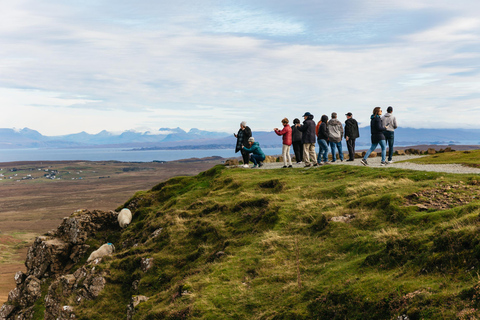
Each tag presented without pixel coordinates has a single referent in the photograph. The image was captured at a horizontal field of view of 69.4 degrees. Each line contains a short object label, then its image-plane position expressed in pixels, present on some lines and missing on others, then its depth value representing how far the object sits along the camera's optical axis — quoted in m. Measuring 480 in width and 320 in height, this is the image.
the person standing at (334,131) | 25.67
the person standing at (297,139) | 26.42
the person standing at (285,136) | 25.42
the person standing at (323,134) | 25.30
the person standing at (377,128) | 23.19
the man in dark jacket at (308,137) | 24.80
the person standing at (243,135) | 26.97
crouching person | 27.76
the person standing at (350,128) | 26.56
